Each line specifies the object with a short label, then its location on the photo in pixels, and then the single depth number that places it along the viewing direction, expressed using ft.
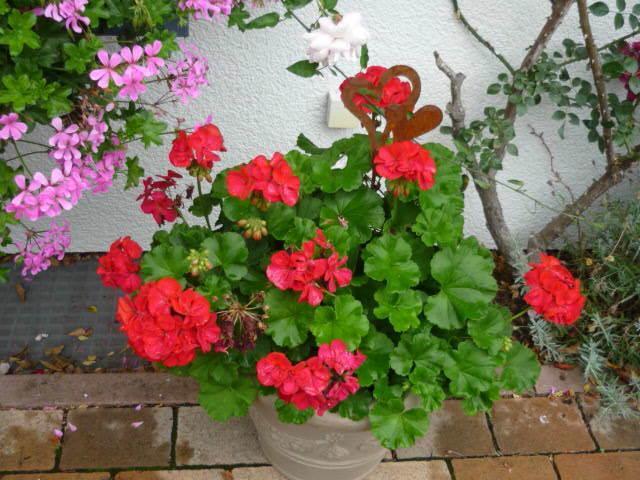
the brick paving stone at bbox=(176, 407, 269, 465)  6.52
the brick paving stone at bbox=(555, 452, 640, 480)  6.64
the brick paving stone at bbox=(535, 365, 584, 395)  7.39
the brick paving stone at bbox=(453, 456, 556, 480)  6.56
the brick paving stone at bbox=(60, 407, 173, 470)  6.41
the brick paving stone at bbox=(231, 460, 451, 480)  6.42
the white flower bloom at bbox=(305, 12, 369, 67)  4.52
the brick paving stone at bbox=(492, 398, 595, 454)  6.85
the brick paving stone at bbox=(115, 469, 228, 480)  6.31
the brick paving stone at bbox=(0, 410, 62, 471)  6.35
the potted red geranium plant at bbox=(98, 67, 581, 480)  4.48
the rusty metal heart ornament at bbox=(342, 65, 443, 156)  4.76
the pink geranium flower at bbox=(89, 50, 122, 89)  4.51
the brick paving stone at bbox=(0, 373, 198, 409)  6.83
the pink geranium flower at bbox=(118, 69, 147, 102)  4.58
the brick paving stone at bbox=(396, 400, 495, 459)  6.71
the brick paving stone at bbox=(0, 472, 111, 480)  6.24
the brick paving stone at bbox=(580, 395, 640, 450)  6.95
